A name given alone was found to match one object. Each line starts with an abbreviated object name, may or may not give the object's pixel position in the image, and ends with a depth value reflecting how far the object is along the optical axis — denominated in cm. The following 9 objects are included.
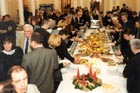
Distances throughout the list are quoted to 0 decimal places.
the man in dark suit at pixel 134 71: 387
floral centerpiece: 395
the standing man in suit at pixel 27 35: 543
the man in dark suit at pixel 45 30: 547
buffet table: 392
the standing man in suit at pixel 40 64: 397
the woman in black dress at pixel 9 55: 442
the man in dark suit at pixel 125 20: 732
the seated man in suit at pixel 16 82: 268
